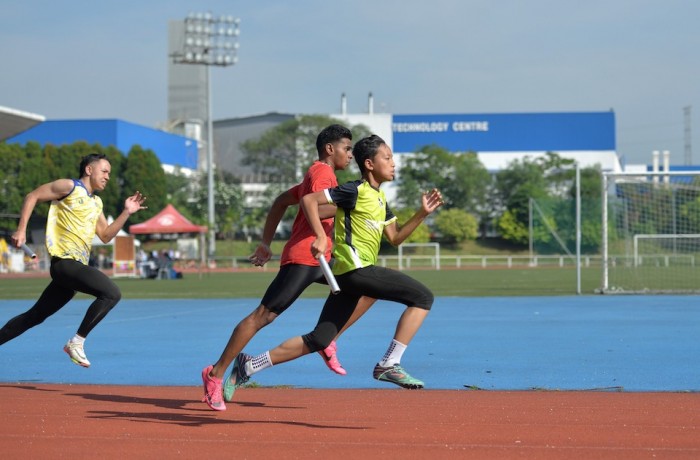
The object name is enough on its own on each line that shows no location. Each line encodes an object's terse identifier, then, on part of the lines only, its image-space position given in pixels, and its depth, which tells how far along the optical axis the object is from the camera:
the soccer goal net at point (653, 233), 29.34
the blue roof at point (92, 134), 87.88
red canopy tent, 45.81
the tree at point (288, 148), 89.56
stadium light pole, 67.44
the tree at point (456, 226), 82.69
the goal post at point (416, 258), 59.51
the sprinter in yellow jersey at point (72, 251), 8.84
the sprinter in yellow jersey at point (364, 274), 7.32
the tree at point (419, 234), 73.50
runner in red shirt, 7.36
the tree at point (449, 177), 88.69
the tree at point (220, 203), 81.43
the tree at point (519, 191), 83.12
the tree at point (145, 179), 81.62
